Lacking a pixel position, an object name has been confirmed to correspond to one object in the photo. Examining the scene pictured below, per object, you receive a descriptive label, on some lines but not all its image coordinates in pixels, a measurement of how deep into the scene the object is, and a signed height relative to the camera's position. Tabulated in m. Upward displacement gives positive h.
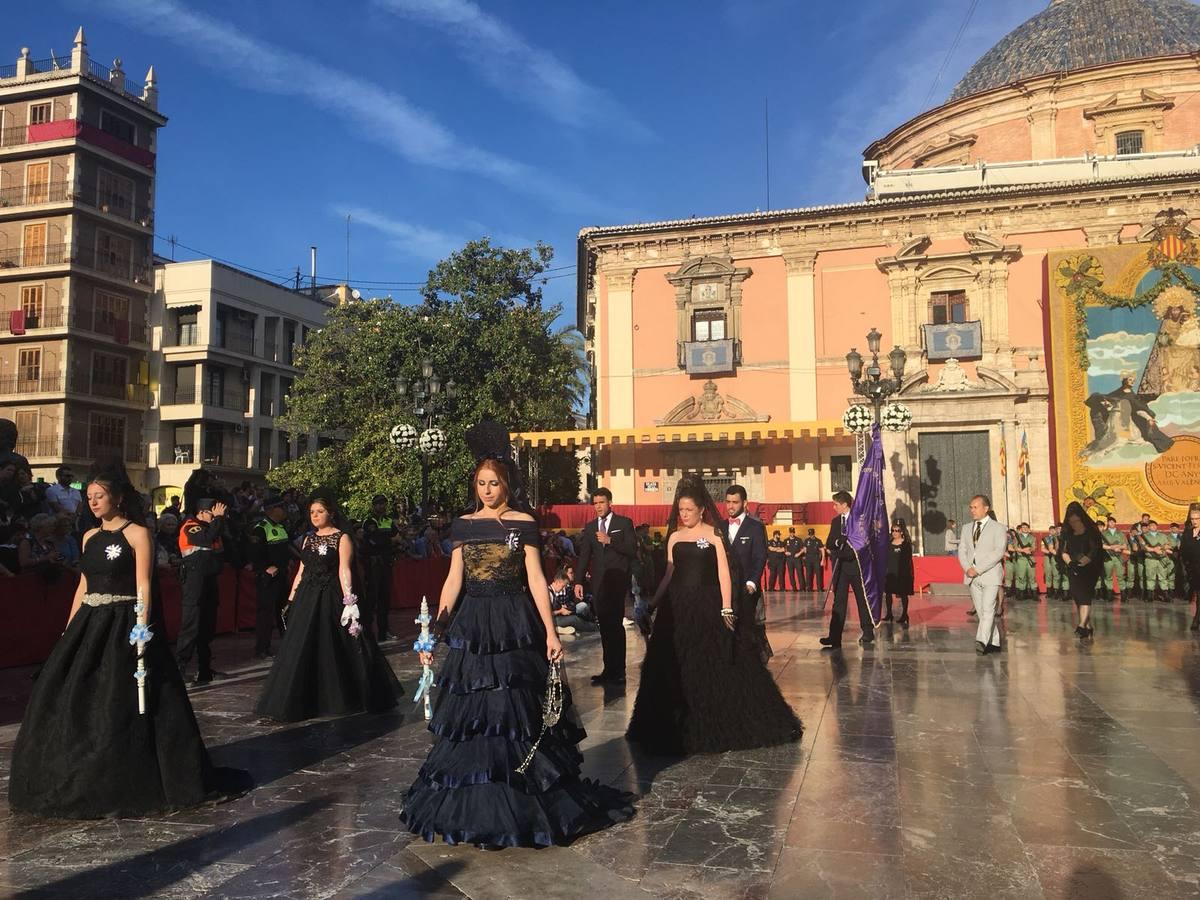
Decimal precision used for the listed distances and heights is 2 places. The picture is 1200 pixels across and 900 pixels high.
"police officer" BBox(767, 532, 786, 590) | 22.36 -0.98
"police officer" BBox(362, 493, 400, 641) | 10.88 -0.53
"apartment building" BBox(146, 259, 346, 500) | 41.03 +6.68
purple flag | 11.50 -0.13
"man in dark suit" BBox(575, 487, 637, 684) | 8.72 -0.46
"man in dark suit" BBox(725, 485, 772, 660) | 6.54 -0.27
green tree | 29.36 +4.92
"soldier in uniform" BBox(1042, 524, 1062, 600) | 19.97 -0.93
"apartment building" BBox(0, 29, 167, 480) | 38.09 +10.83
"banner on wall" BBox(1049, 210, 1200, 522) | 24.48 +3.91
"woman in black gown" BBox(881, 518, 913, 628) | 14.33 -0.84
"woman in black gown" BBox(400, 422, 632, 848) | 4.20 -0.86
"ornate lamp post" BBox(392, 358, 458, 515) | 18.81 +1.89
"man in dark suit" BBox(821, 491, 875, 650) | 11.05 -0.67
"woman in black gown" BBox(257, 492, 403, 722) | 6.97 -0.95
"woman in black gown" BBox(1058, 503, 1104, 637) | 11.80 -0.51
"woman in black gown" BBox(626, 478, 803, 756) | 5.91 -0.97
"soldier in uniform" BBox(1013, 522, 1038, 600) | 19.92 -1.06
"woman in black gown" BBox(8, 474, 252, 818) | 4.63 -0.97
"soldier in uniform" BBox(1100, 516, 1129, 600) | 19.55 -0.90
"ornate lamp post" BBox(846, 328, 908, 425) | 17.28 +2.75
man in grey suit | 10.40 -0.48
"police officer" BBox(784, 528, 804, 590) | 22.38 -0.89
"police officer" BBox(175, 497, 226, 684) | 8.69 -0.60
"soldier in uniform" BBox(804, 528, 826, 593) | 21.95 -0.99
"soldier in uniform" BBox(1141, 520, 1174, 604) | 18.92 -0.95
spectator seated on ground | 13.34 -1.30
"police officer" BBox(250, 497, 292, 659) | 9.77 -0.38
